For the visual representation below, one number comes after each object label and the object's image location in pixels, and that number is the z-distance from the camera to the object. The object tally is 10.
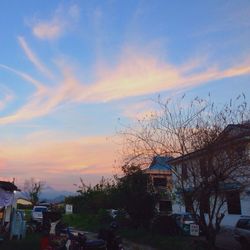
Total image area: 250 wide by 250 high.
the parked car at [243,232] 12.67
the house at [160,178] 10.84
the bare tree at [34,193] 56.78
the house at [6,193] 14.67
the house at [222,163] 9.60
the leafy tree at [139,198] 19.59
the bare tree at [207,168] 9.52
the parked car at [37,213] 23.27
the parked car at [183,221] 17.87
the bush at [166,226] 17.64
